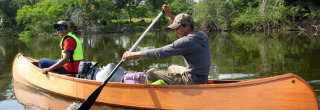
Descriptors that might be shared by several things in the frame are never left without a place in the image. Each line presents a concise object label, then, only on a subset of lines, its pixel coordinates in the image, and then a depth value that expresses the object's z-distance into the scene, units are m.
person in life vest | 5.86
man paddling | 4.19
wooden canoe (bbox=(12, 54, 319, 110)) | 3.86
